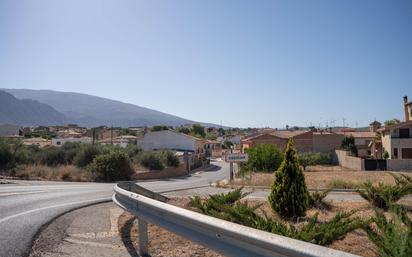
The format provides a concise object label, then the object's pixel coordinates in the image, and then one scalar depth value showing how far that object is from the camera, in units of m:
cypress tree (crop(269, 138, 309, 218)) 9.49
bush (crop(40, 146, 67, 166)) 38.81
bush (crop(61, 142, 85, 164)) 40.79
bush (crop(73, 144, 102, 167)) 39.28
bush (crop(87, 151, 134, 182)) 35.72
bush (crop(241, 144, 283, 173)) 43.31
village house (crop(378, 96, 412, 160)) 55.25
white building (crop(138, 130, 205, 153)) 81.25
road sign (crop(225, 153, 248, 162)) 31.48
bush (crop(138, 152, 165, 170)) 46.34
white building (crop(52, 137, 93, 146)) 84.51
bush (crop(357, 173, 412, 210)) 10.14
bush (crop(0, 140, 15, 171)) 32.55
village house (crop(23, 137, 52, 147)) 78.25
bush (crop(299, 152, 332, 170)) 61.16
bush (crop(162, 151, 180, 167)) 51.82
